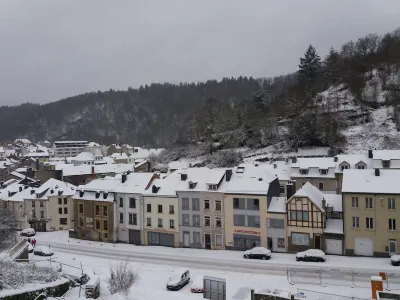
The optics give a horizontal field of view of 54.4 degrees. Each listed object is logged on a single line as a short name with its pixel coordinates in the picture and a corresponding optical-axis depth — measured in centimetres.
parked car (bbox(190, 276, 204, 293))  2964
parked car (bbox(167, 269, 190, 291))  3039
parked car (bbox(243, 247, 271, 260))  3816
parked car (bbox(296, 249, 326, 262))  3616
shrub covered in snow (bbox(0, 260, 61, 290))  2189
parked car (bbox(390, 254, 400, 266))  3391
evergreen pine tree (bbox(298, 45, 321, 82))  10925
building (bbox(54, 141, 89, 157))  19155
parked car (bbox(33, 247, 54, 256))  4172
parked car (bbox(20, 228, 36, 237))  5665
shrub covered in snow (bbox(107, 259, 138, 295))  2241
